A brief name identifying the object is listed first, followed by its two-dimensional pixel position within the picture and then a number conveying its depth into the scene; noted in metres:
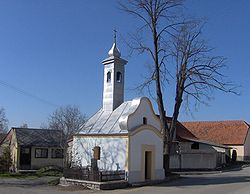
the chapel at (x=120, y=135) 16.92
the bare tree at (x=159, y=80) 21.28
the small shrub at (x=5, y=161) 24.79
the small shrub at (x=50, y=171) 22.86
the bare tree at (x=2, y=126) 40.95
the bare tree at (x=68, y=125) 26.94
